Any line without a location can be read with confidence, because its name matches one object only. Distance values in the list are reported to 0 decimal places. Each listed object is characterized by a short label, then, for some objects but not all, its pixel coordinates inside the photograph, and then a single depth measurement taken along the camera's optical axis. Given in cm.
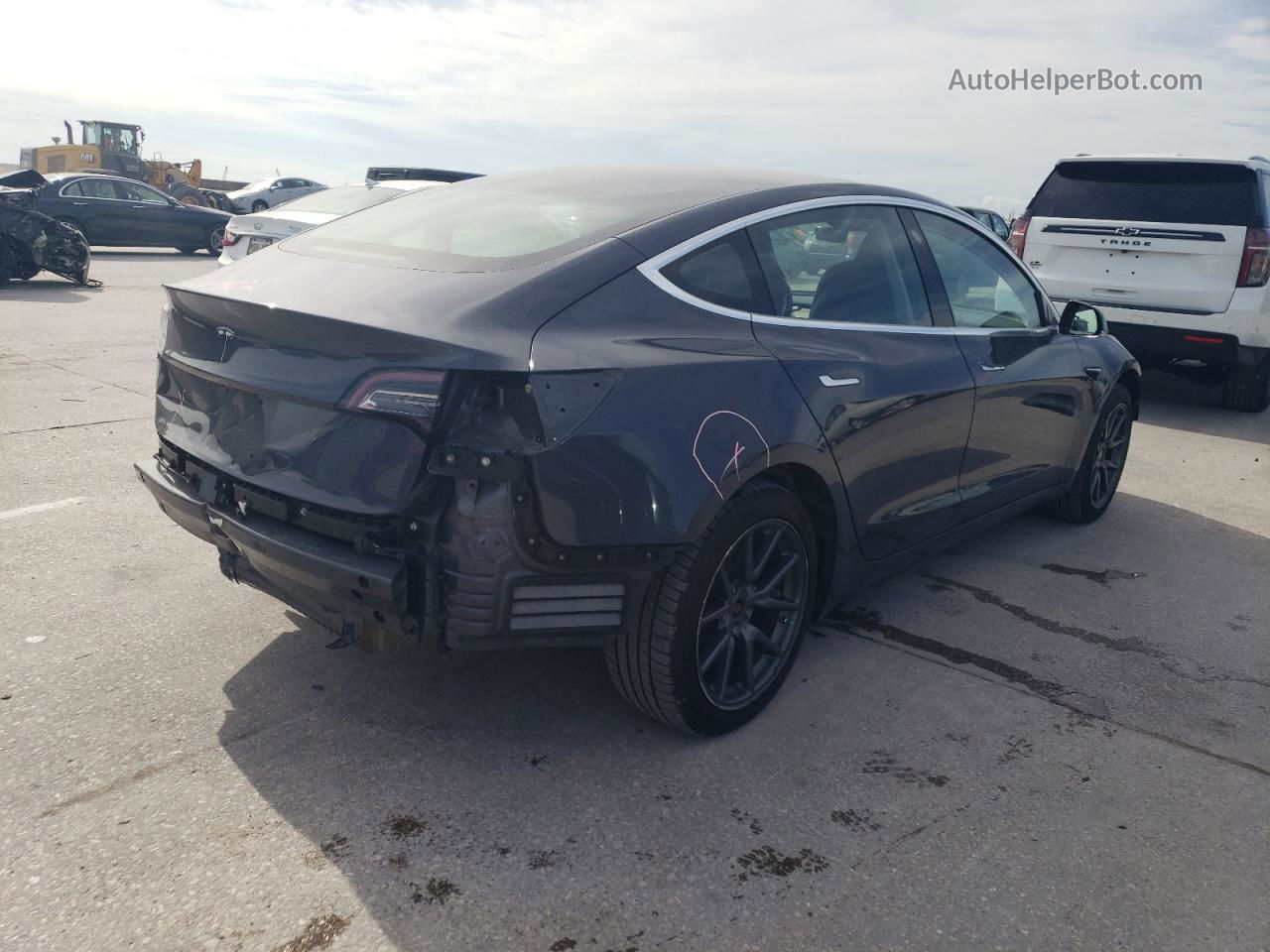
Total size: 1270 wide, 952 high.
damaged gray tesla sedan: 262
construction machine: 3475
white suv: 816
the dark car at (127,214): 1898
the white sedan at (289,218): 1140
